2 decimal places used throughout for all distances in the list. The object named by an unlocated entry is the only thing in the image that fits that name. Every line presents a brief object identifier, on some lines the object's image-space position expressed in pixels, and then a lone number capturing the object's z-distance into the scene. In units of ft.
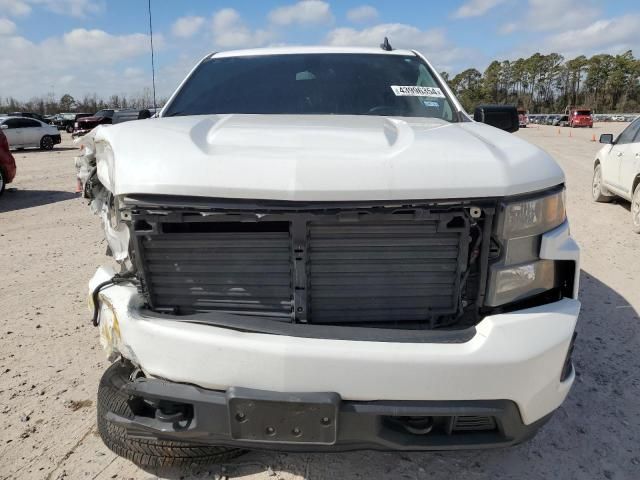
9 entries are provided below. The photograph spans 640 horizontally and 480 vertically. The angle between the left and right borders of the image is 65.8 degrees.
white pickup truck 5.36
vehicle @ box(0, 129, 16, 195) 31.86
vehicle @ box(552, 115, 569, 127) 185.84
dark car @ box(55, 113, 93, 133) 121.89
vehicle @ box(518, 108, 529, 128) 172.14
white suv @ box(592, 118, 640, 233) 22.82
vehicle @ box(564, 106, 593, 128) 167.94
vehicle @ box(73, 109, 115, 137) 86.94
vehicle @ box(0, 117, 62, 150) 68.54
